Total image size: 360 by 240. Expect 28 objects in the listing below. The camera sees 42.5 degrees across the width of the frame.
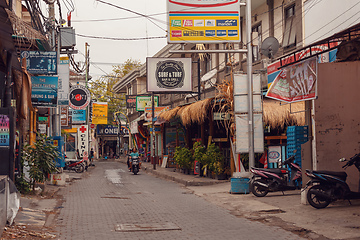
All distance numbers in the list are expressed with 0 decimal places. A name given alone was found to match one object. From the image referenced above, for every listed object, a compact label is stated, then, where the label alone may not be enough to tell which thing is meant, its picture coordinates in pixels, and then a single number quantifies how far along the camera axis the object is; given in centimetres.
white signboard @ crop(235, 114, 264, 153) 1582
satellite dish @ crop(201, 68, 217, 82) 2513
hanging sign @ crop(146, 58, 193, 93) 2922
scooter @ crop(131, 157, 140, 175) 2898
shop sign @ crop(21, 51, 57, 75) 1639
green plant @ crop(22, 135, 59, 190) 1530
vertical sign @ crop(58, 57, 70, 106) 2123
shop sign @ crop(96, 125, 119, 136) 6800
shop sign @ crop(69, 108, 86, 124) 3956
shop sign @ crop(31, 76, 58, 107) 1675
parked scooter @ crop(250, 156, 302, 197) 1439
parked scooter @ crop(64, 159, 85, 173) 2991
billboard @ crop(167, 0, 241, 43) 1622
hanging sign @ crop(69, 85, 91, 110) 3119
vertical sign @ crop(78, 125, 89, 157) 3731
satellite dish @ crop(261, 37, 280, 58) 1798
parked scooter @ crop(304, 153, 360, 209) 1115
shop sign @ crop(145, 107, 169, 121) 3511
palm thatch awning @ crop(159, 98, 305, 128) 1775
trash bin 1558
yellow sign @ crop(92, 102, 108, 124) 5141
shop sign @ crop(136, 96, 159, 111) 3960
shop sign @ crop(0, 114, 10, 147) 1130
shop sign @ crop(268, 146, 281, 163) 1762
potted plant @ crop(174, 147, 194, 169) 2414
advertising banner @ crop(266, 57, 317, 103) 1143
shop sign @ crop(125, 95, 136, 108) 4147
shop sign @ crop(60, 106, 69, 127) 2939
